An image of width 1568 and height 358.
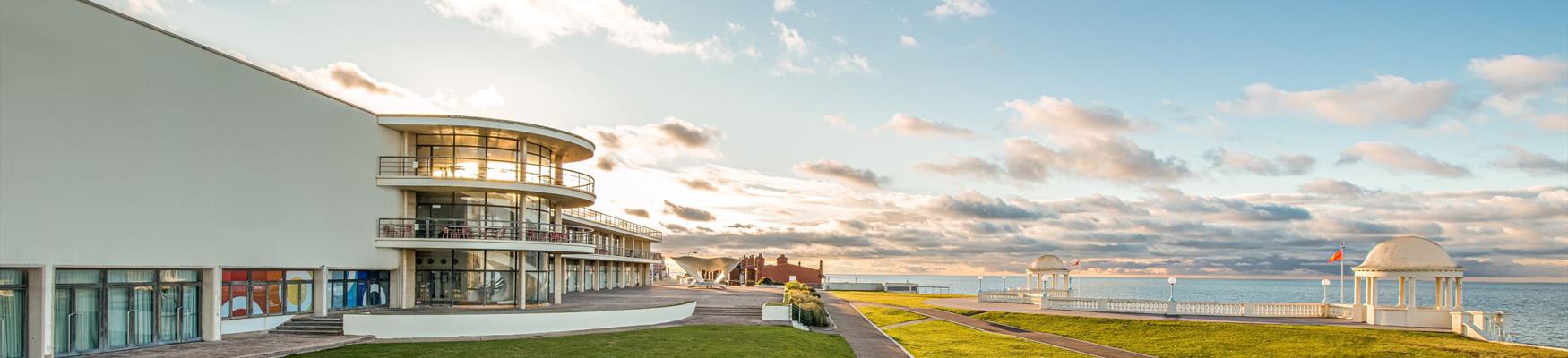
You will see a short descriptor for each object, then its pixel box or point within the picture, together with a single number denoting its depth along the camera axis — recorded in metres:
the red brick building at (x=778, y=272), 109.88
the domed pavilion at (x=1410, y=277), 33.38
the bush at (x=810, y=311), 35.53
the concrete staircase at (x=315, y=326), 26.72
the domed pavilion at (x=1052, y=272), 55.97
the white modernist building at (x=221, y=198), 19.06
